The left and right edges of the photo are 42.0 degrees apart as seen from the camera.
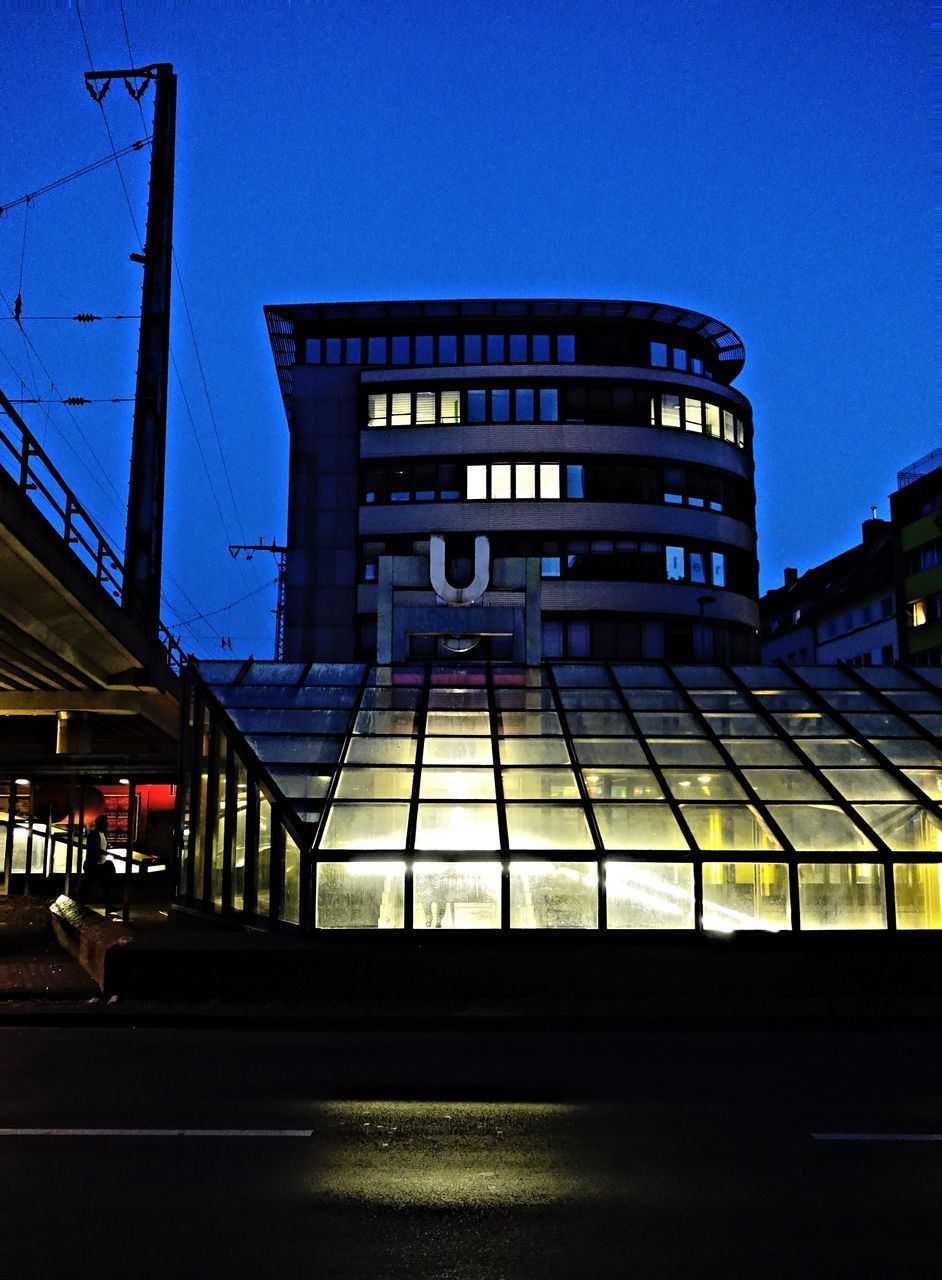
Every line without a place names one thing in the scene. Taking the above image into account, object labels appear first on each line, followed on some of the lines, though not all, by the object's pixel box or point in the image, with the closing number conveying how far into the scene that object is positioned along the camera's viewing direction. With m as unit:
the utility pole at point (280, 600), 78.50
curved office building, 59.47
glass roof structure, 16.83
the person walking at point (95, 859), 30.66
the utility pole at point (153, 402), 35.19
